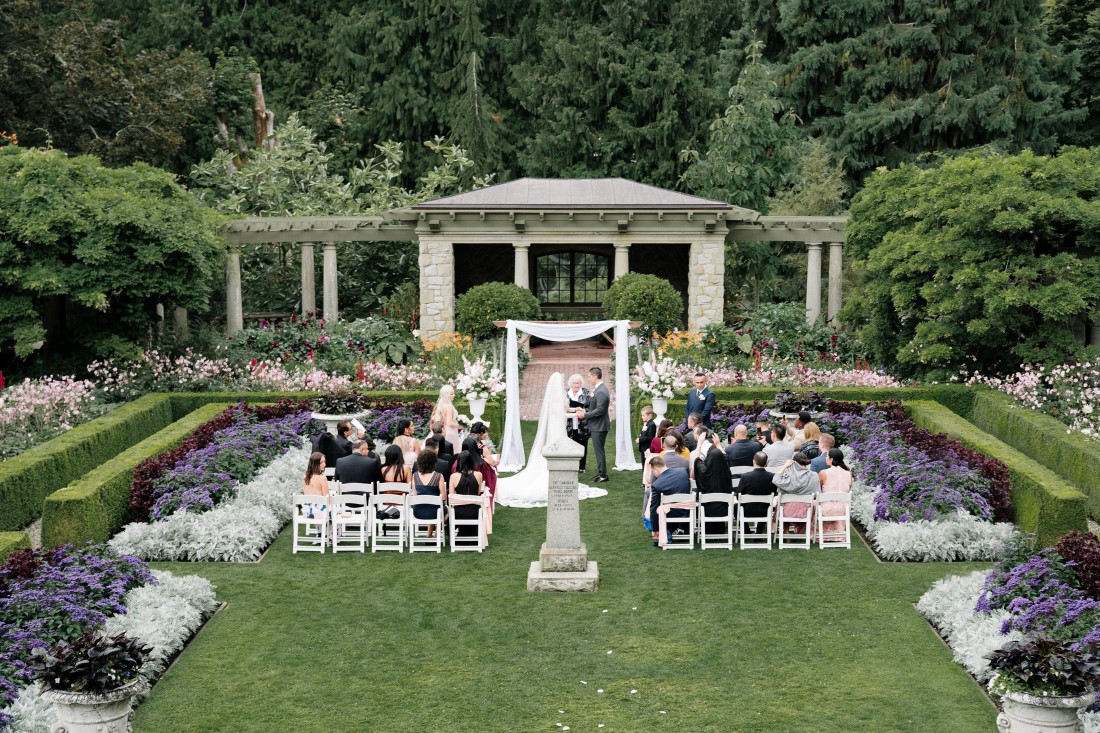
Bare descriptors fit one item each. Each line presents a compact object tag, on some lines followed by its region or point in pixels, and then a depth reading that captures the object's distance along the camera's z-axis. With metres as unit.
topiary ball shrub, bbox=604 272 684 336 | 25.25
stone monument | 11.80
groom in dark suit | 16.58
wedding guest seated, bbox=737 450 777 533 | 13.32
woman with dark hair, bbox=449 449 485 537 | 13.20
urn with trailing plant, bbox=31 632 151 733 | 7.74
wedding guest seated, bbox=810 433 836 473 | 13.81
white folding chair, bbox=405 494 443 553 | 13.14
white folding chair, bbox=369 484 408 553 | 13.27
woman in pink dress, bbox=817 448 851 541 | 13.45
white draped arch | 17.67
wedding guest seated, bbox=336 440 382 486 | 13.58
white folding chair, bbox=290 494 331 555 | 13.21
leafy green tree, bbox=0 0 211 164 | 29.25
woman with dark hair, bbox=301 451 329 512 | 13.40
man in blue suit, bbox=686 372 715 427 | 16.70
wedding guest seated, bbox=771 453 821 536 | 13.33
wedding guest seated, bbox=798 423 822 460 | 14.38
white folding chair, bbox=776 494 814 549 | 13.37
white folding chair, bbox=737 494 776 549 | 13.22
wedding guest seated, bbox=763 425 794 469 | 14.15
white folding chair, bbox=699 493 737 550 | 13.20
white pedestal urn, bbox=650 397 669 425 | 18.48
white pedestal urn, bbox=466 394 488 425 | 18.75
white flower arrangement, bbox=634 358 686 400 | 18.27
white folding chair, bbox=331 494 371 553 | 13.33
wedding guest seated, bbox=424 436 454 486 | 13.42
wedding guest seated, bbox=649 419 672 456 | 15.01
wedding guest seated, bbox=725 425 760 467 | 14.28
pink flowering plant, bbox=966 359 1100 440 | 16.91
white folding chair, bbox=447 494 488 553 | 13.18
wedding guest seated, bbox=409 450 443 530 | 13.14
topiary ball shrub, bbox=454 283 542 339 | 25.27
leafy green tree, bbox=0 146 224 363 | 19.89
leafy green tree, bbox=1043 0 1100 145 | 36.75
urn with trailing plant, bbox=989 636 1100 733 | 7.68
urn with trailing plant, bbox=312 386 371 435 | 17.53
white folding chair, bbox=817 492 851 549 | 13.33
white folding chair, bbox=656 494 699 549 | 13.23
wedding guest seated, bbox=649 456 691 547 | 13.27
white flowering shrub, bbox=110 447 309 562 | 12.99
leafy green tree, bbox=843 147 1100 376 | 19.00
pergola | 26.42
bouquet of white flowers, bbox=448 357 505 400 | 18.70
